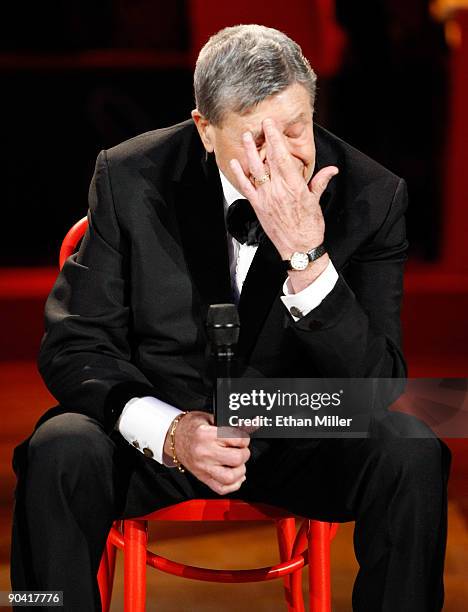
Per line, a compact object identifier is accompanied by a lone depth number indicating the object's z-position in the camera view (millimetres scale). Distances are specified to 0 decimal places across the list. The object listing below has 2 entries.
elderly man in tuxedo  10073
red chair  10252
